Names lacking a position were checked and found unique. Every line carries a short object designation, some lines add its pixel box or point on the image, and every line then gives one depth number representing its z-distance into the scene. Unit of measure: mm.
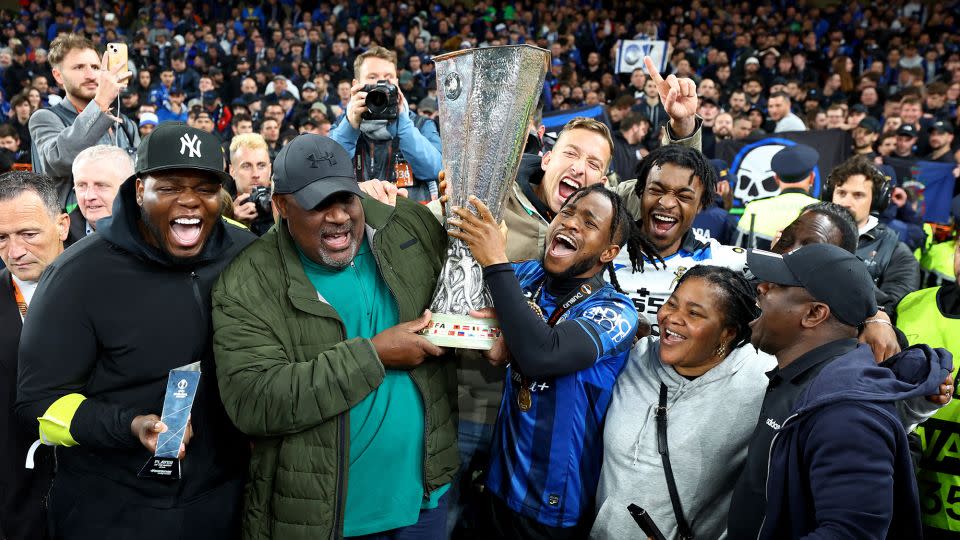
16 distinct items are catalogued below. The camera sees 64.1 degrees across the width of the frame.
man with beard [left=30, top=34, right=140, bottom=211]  3707
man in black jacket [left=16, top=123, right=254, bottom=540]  2021
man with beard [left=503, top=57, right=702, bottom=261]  2932
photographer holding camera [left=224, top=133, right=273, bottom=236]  4375
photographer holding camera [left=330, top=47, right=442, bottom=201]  3459
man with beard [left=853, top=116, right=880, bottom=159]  8141
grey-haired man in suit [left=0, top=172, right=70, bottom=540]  2572
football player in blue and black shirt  2039
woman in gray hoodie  2168
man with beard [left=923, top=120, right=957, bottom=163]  8141
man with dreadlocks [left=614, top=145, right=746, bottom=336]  2783
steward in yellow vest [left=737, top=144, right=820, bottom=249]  4359
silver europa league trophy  2111
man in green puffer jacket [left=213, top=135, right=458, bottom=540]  1979
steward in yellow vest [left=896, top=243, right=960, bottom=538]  2805
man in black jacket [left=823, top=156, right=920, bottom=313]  4160
